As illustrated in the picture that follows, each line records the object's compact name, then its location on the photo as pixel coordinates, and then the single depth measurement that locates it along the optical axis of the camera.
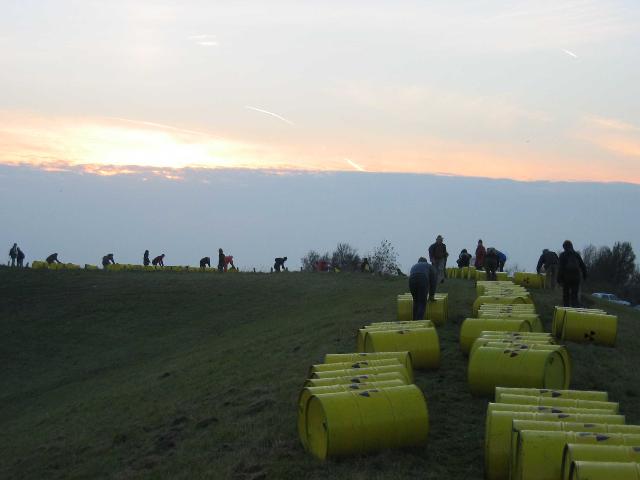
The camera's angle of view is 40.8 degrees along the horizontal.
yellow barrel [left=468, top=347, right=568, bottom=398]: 13.90
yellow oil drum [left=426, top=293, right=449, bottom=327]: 21.84
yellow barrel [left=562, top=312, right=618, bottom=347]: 20.27
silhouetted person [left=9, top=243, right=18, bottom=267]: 65.74
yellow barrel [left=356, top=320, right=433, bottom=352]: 17.16
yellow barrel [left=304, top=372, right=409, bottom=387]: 12.45
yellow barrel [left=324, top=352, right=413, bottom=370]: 14.54
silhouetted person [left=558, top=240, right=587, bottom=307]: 24.58
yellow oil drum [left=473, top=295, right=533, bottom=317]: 22.53
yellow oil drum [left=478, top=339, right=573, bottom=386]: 14.40
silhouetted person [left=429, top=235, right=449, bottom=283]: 30.25
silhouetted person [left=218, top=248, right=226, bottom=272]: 63.53
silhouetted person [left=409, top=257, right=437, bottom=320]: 21.11
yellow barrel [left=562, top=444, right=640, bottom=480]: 8.51
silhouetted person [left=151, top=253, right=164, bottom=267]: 71.79
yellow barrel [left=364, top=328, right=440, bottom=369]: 16.47
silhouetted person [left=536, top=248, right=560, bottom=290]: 34.03
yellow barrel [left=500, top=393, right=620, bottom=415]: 11.21
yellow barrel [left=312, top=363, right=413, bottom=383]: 13.16
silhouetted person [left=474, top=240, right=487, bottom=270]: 40.25
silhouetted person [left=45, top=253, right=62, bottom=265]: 65.43
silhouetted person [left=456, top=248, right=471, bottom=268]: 49.38
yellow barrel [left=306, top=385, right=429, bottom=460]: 11.23
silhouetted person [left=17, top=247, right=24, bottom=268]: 65.63
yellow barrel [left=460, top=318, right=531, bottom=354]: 17.44
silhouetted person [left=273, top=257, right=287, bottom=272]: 67.69
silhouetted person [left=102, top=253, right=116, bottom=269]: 67.76
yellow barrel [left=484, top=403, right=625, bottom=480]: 10.48
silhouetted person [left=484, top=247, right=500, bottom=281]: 35.19
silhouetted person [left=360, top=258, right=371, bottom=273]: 60.60
